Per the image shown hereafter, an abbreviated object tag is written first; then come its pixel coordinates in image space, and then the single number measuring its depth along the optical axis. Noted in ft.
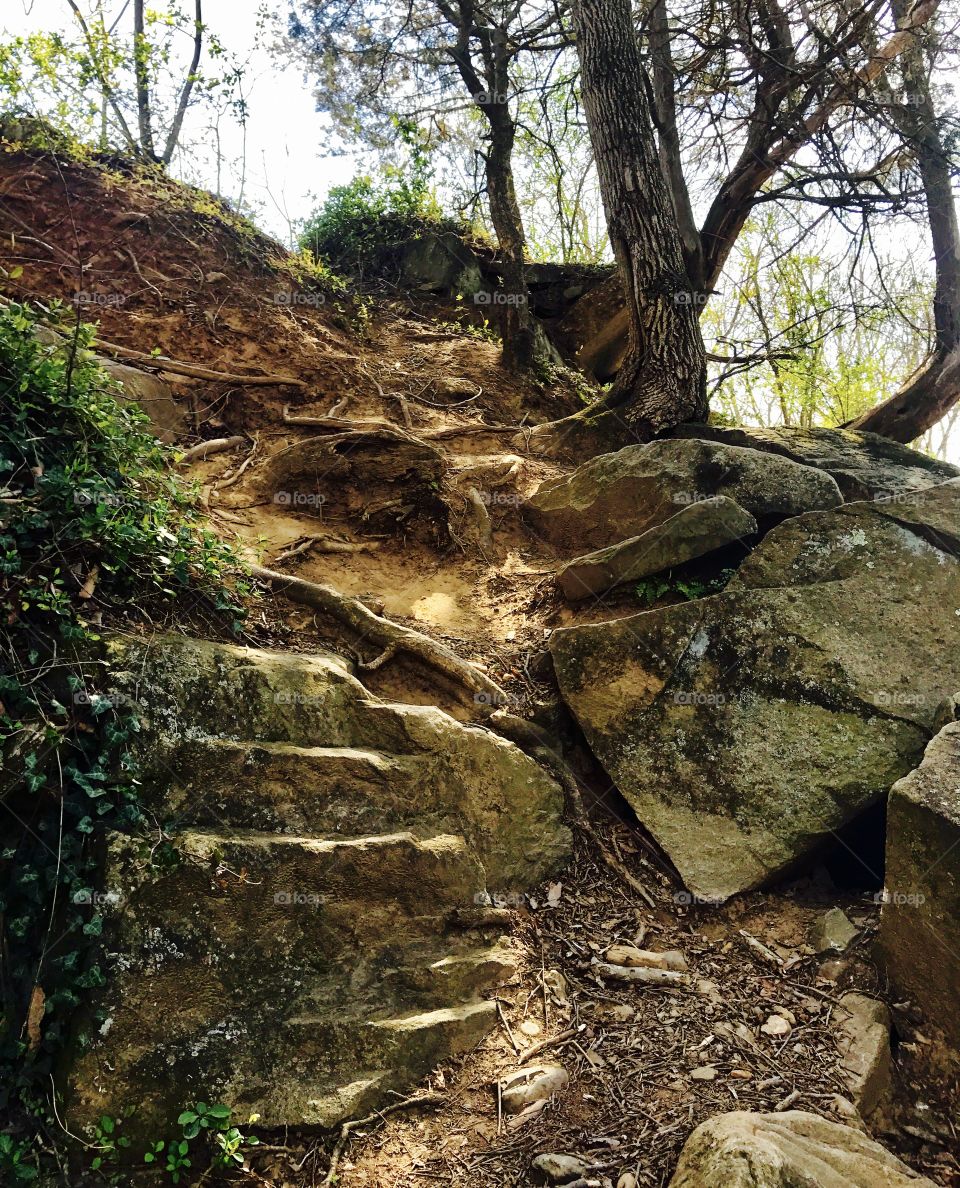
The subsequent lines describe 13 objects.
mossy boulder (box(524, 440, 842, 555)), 20.03
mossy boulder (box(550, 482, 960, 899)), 14.32
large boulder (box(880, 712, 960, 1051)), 10.96
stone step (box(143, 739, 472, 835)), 11.89
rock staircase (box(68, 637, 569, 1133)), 10.00
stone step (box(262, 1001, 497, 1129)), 9.95
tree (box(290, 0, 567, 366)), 31.45
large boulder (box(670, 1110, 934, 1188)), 7.81
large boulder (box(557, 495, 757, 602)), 18.16
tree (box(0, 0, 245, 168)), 27.50
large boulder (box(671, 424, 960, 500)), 21.58
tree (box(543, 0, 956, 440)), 23.34
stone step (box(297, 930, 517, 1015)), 11.18
